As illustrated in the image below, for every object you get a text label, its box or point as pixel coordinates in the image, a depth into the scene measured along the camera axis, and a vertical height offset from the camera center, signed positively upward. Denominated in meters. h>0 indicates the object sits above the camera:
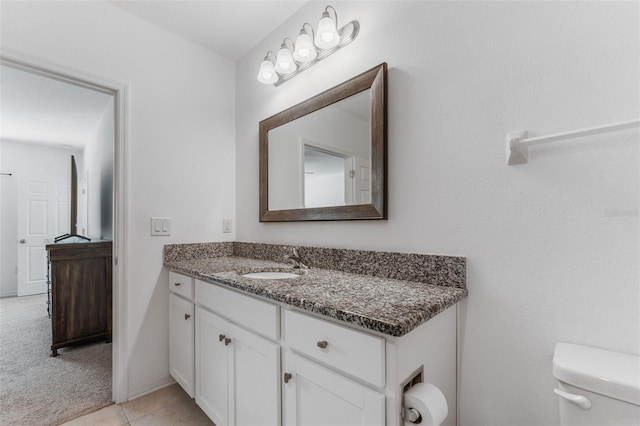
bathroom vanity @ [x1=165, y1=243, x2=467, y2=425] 0.78 -0.45
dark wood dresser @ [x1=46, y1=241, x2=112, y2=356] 2.41 -0.69
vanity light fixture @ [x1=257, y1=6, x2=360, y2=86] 1.46 +0.87
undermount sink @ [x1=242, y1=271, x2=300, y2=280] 1.57 -0.34
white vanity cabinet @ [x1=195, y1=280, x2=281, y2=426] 1.09 -0.63
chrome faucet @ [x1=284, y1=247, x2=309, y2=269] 1.63 -0.27
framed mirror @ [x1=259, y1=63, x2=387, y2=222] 1.36 +0.31
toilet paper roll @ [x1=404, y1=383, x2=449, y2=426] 0.75 -0.51
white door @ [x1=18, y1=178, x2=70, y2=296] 4.25 -0.21
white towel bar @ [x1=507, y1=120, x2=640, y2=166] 0.80 +0.22
